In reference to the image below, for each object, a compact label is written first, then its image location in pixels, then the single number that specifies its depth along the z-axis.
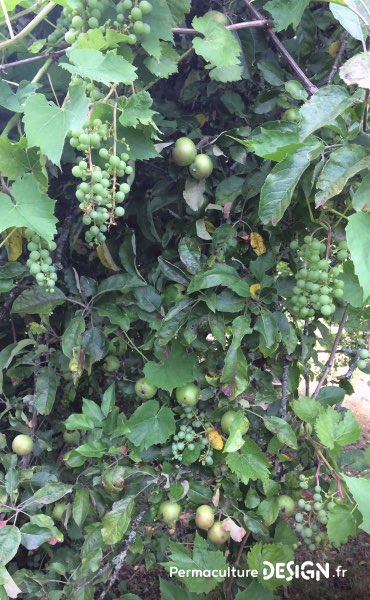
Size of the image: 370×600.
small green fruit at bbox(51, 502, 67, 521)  1.29
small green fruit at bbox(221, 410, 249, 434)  1.16
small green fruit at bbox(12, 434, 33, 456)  1.26
